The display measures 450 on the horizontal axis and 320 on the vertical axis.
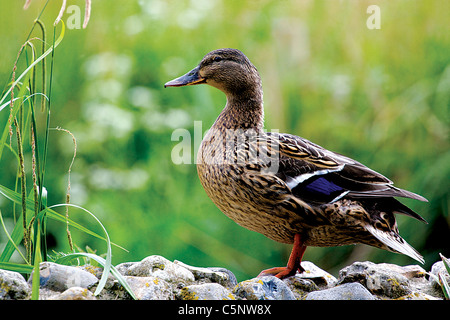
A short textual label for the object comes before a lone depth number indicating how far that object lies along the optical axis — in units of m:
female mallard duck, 2.13
